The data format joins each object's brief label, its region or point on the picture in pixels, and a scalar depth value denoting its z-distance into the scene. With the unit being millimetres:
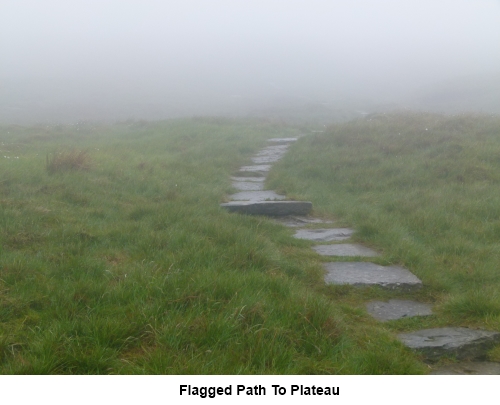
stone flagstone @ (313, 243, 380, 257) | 5855
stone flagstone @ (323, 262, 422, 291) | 4871
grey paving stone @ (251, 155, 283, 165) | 12773
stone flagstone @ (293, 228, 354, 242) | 6578
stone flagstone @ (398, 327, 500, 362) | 3586
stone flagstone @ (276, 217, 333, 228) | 7331
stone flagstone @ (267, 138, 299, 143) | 16062
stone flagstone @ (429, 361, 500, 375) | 3334
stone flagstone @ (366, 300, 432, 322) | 4309
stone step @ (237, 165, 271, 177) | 11289
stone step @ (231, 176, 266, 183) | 10539
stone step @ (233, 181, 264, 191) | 9595
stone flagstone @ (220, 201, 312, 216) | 7547
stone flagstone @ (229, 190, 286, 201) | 8383
